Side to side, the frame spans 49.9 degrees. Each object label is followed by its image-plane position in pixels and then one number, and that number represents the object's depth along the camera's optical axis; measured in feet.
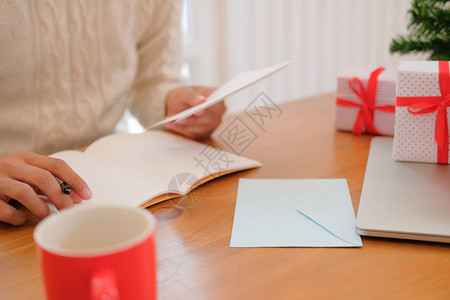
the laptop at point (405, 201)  1.76
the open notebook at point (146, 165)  2.13
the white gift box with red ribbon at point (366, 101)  2.92
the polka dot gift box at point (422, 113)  2.36
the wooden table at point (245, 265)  1.49
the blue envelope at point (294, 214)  1.78
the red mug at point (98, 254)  1.05
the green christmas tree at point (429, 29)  2.89
